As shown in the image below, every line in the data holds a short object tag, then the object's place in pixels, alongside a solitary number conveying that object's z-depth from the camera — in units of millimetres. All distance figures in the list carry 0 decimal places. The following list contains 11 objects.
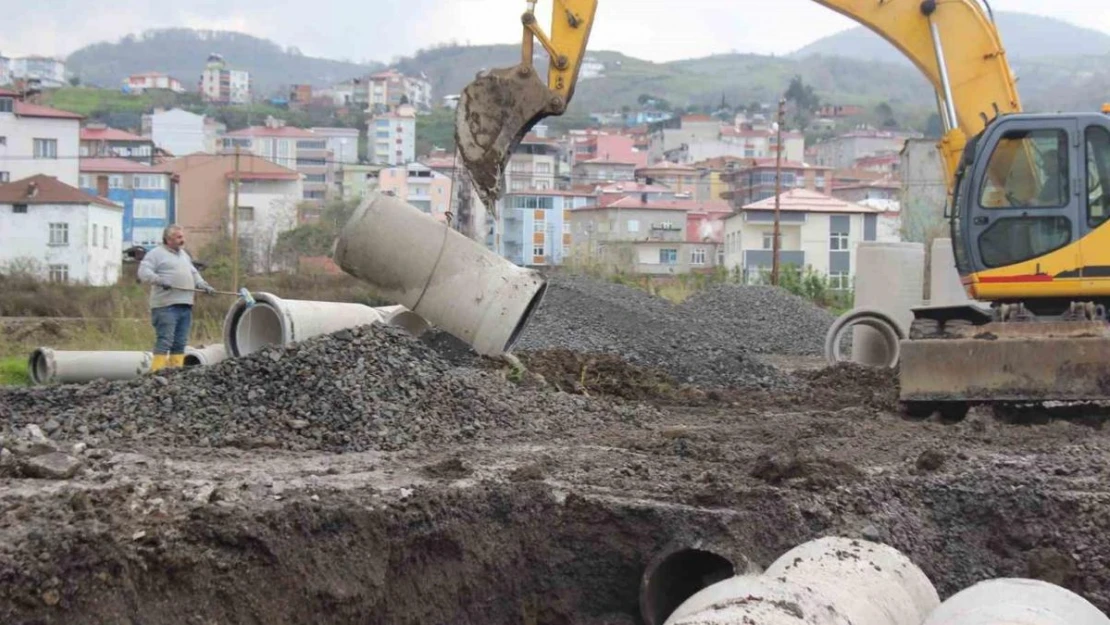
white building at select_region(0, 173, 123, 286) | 56875
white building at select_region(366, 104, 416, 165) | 138750
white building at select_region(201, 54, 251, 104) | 176125
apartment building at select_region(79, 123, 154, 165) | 97875
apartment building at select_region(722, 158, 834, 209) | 102000
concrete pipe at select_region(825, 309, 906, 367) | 15482
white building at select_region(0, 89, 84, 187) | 70812
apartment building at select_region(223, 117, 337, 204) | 119812
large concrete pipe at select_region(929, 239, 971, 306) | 18578
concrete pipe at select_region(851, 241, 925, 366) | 19125
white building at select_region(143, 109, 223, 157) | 120938
